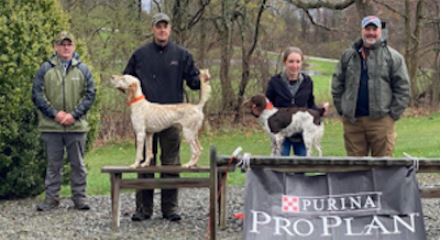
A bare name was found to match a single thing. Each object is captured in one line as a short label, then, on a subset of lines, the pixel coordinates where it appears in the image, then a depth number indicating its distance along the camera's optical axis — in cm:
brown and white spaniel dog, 836
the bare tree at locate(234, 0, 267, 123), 2536
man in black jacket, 873
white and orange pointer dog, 854
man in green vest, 964
